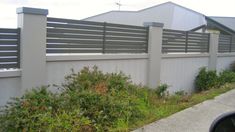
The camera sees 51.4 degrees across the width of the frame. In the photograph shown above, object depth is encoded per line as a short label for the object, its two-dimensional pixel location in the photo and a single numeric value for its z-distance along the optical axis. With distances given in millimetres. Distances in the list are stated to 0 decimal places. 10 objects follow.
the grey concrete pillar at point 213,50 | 8878
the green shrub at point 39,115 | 3372
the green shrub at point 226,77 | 8161
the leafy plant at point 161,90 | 5952
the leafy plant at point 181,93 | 6974
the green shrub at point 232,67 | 10320
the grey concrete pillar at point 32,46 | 3971
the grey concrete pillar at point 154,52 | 6221
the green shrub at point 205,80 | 7906
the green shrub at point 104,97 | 3888
